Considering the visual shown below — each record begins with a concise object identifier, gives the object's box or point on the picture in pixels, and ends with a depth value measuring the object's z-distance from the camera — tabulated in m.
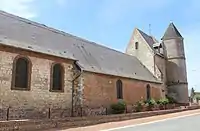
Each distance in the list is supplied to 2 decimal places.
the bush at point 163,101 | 32.22
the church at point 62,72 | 16.36
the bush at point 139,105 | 27.94
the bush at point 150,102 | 29.88
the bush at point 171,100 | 38.19
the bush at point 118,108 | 23.62
